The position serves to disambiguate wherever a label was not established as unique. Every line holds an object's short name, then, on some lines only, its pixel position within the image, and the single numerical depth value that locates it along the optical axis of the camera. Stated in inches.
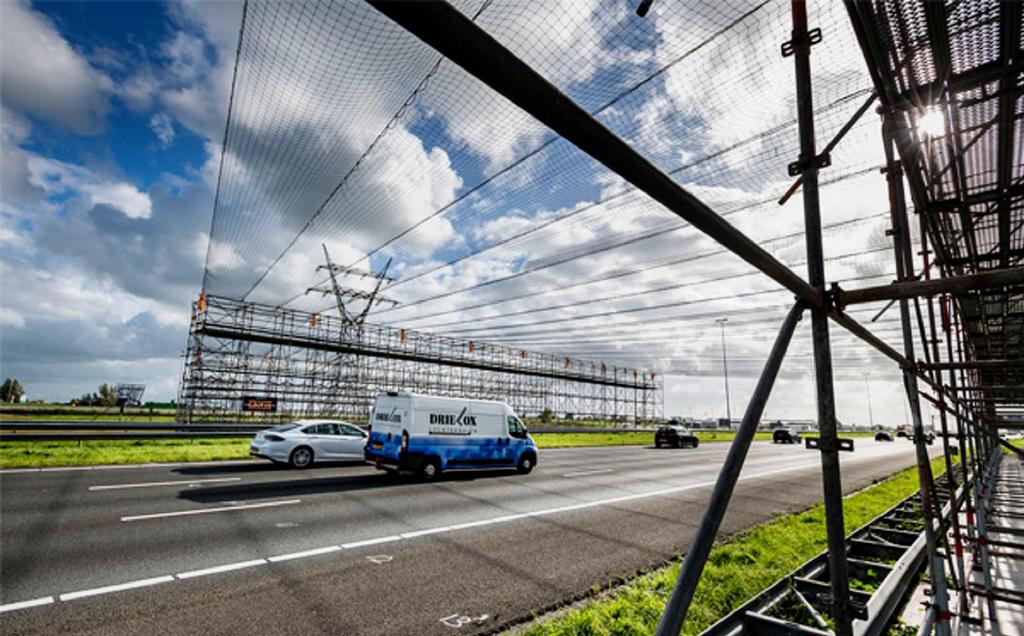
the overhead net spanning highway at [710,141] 88.0
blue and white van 473.4
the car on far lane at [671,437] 1125.1
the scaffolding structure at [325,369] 1269.7
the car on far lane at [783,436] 1574.8
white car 520.7
